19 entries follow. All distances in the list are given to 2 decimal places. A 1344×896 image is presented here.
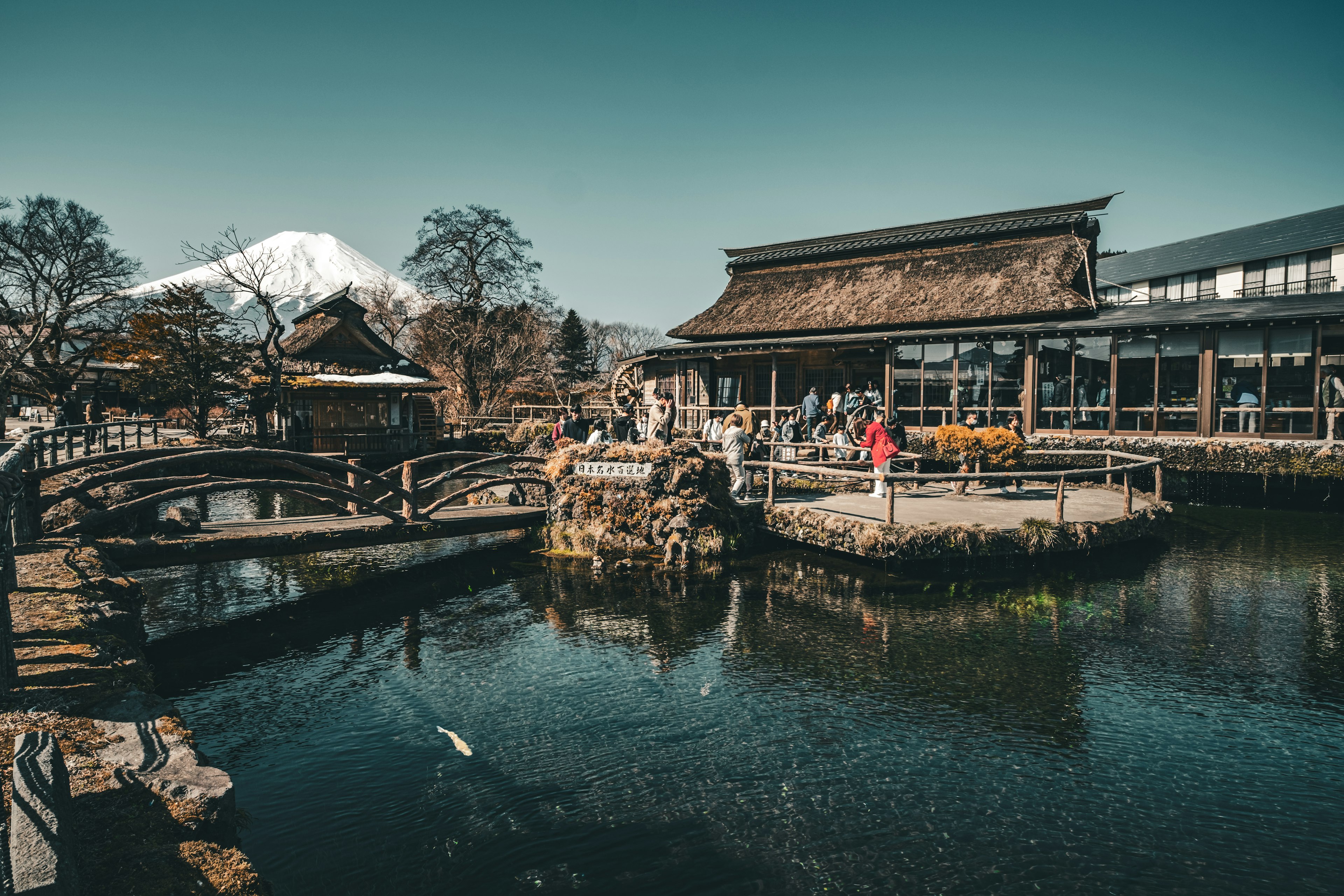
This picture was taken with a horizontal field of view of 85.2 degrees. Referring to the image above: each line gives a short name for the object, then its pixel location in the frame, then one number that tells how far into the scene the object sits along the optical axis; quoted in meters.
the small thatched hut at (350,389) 28.34
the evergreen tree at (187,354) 25.45
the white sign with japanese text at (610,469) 13.15
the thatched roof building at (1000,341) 19.11
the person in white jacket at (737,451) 14.54
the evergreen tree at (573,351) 59.81
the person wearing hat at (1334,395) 17.58
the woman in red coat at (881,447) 13.87
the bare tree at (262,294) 27.84
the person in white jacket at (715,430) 21.22
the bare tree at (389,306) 49.72
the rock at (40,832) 2.29
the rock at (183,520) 10.41
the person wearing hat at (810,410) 22.12
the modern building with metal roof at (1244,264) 40.59
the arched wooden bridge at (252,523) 9.01
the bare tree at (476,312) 42.97
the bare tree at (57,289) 29.36
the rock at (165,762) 3.63
